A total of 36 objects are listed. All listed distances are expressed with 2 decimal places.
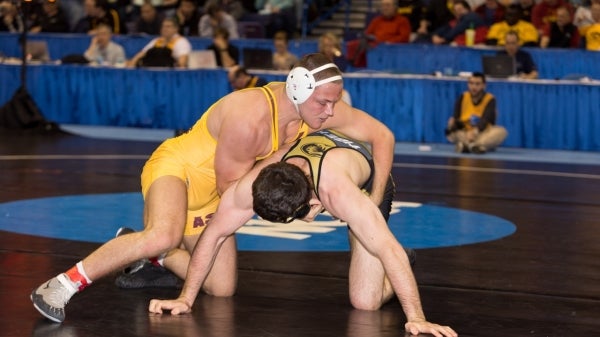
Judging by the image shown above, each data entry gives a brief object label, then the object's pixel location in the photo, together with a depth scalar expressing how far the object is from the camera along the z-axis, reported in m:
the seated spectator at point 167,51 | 15.83
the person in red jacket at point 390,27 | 16.67
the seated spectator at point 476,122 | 13.84
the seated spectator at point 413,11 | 17.34
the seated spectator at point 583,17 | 15.83
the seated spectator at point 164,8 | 19.30
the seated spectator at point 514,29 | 15.84
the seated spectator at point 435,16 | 17.08
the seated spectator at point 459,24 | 16.47
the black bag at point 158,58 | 15.80
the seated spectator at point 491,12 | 16.69
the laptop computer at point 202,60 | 15.45
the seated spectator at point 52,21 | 18.44
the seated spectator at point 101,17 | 18.31
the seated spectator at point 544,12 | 16.41
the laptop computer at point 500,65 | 14.47
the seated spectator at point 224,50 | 15.66
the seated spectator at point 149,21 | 17.98
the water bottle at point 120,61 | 16.20
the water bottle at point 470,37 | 15.89
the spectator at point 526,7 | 16.30
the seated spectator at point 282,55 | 15.34
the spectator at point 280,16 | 18.22
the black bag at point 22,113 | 15.11
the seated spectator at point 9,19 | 18.81
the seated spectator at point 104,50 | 16.45
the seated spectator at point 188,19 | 18.12
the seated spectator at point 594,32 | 15.16
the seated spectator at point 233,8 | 18.56
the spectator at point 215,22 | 17.42
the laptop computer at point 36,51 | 16.31
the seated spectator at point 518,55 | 14.73
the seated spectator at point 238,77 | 12.83
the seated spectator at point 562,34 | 15.74
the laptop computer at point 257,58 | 15.30
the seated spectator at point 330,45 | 13.98
